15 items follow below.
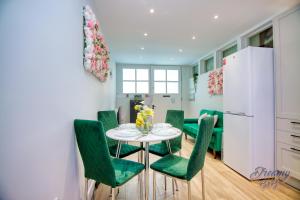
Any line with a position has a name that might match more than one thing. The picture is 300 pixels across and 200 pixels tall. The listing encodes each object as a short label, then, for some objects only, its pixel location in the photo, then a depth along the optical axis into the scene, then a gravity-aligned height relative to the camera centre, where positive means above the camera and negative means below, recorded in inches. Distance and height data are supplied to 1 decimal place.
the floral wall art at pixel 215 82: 150.2 +20.9
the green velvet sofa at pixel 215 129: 119.3 -25.3
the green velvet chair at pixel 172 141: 81.3 -23.1
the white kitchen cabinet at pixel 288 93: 80.1 +4.8
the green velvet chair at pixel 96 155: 46.7 -17.6
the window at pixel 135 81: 254.2 +35.2
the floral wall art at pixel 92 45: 63.7 +27.3
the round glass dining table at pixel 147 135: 59.3 -14.3
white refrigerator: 88.0 -4.8
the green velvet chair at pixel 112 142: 82.0 -23.4
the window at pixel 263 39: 105.7 +48.2
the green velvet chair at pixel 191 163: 53.2 -25.2
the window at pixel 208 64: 192.0 +50.0
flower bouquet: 69.6 -8.6
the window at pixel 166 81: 260.1 +35.9
